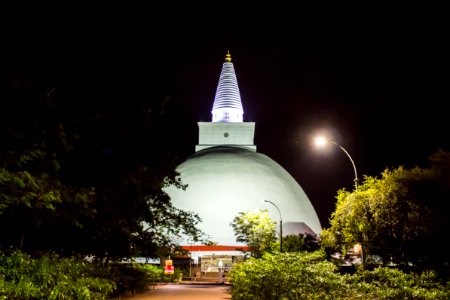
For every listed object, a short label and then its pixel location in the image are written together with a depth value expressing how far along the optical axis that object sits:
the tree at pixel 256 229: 38.03
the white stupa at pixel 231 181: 51.97
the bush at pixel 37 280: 8.07
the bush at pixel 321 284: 8.53
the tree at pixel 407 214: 15.23
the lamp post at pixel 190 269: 41.33
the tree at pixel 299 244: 32.28
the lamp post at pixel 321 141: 17.62
